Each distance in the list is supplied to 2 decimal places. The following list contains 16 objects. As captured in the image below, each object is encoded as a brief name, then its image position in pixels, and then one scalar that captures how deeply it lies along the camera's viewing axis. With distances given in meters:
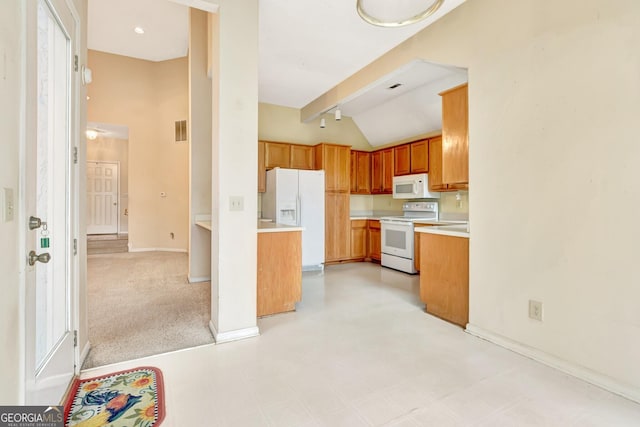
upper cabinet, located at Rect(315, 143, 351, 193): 5.37
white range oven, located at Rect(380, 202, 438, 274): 4.68
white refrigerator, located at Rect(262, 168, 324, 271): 4.77
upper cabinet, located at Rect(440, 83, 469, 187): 2.85
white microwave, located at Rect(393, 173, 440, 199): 4.80
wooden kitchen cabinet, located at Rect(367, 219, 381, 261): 5.55
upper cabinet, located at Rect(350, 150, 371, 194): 5.92
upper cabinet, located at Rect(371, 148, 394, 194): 5.60
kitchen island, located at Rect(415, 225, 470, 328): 2.69
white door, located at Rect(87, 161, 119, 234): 7.62
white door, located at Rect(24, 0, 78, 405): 1.49
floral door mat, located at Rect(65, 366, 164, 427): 1.48
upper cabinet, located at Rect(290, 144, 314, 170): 5.41
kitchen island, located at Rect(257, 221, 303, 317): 2.90
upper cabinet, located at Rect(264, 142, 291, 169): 5.19
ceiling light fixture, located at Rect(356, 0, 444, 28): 2.04
